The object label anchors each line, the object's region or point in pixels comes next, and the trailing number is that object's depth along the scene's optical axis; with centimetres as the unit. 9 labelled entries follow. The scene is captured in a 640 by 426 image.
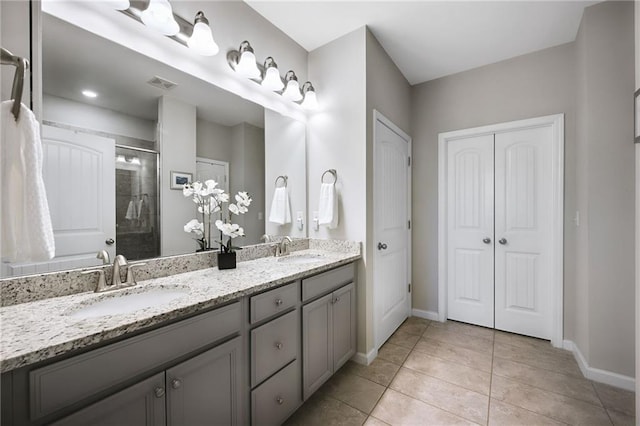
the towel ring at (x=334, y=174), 226
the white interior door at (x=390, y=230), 232
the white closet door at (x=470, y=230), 273
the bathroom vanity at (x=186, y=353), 73
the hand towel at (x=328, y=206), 218
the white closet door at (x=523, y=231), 246
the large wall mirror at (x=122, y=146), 115
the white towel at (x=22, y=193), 82
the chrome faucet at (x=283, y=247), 210
